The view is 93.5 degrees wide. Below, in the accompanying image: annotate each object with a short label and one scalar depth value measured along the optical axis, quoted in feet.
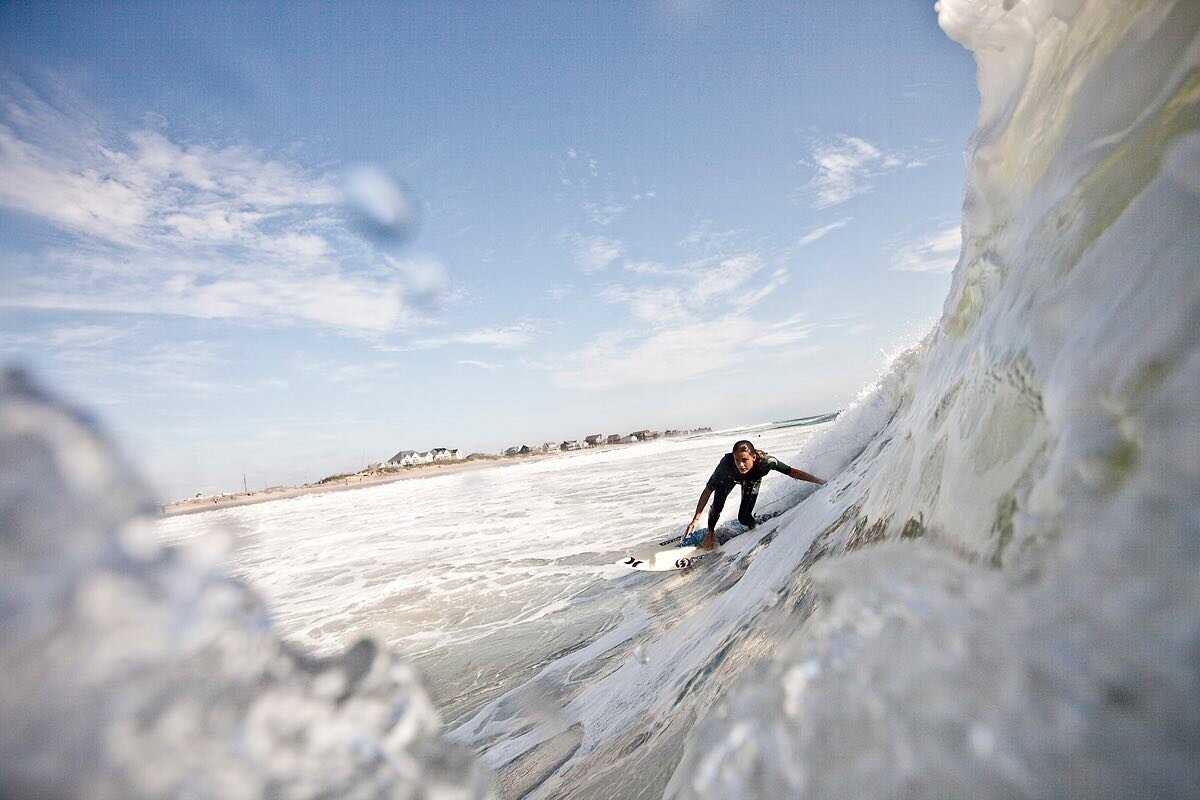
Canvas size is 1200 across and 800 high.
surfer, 19.31
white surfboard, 18.28
